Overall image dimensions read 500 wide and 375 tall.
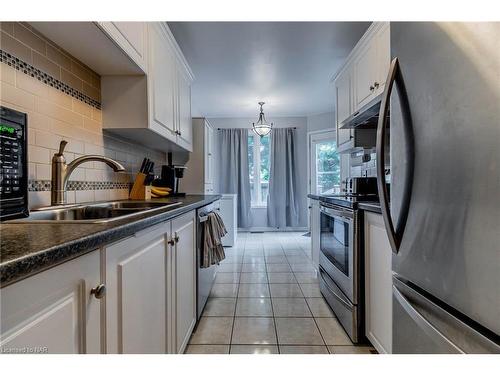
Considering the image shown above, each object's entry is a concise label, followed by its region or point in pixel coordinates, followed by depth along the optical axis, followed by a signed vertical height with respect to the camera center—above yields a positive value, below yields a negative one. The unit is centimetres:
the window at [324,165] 561 +47
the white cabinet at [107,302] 47 -27
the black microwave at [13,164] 93 +9
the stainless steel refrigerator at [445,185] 58 +1
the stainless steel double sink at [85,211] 116 -11
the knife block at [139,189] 218 -1
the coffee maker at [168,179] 294 +10
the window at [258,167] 598 +46
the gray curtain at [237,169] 575 +40
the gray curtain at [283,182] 578 +12
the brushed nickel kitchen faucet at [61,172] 130 +8
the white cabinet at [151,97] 174 +63
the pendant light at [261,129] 450 +100
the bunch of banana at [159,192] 249 -4
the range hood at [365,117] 209 +63
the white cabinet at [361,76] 189 +92
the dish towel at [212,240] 201 -40
